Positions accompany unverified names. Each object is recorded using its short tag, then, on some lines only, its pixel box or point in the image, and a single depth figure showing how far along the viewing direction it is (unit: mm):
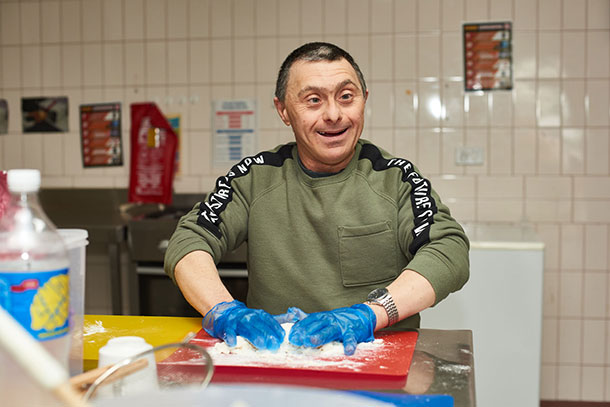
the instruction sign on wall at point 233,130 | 3096
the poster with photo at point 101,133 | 3217
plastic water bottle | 713
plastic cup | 897
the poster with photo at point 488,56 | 2934
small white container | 755
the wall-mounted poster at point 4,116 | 3309
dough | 1106
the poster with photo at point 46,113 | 3260
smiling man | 1480
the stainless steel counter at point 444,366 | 898
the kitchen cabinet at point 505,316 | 2426
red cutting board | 958
